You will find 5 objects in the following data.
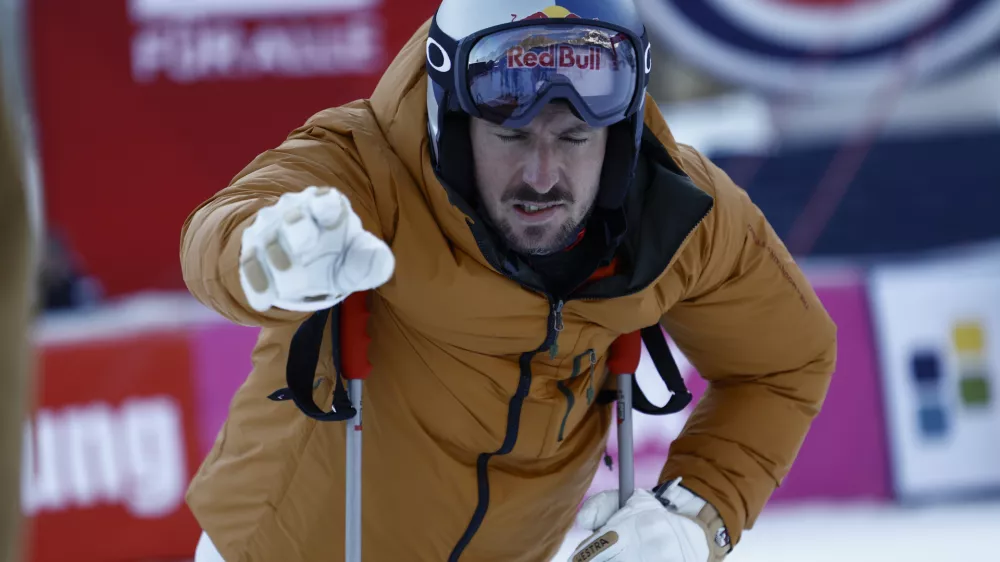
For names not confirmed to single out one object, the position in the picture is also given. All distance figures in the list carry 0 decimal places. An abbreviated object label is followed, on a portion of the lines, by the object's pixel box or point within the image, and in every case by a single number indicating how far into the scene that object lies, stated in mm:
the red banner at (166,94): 13242
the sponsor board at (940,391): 9867
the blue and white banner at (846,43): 14062
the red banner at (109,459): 8961
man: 4195
